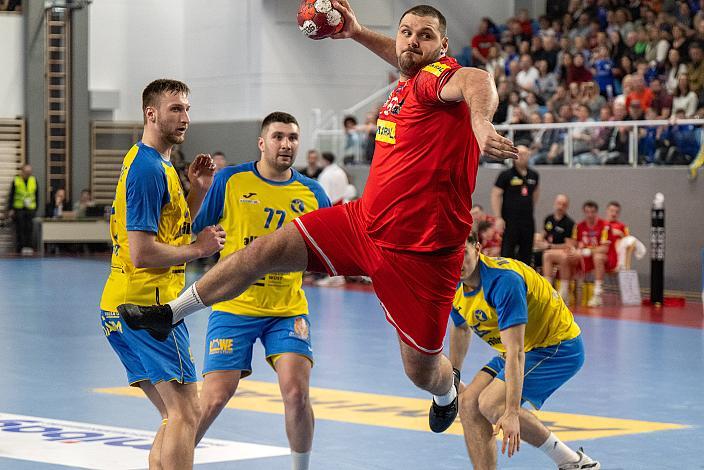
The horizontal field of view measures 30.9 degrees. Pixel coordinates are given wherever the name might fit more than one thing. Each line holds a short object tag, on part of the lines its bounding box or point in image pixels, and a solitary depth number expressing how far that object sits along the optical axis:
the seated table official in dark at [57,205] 28.66
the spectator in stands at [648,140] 18.36
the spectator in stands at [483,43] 24.95
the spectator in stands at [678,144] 17.91
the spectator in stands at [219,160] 20.83
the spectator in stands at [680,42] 19.95
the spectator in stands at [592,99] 20.17
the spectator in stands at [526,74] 22.22
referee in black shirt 17.34
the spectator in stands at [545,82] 21.86
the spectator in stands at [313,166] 21.55
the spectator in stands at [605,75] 20.83
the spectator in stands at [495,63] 23.36
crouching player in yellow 6.68
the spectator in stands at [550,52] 22.55
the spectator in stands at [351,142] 23.27
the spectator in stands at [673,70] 19.28
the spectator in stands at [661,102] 18.53
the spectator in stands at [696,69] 18.95
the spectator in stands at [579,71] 21.31
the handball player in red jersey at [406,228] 5.68
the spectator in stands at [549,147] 19.83
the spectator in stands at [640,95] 19.05
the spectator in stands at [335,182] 20.69
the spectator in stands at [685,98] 18.59
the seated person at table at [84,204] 28.62
